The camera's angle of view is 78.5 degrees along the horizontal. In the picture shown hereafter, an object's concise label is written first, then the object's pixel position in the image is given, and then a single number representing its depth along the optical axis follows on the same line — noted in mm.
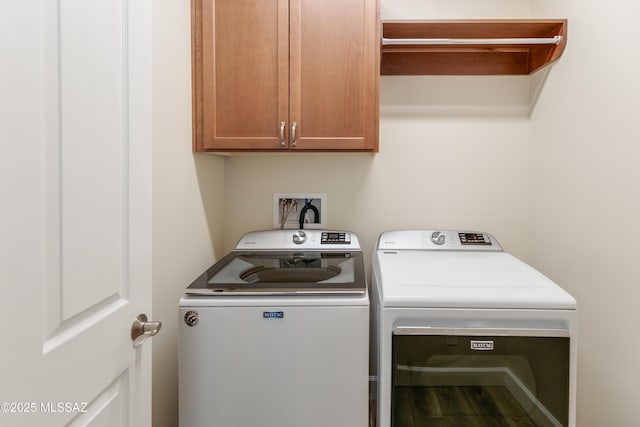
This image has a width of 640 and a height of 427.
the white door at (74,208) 620
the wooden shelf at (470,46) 1816
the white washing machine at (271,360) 1341
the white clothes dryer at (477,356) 1283
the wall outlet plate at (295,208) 2150
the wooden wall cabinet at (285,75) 1701
